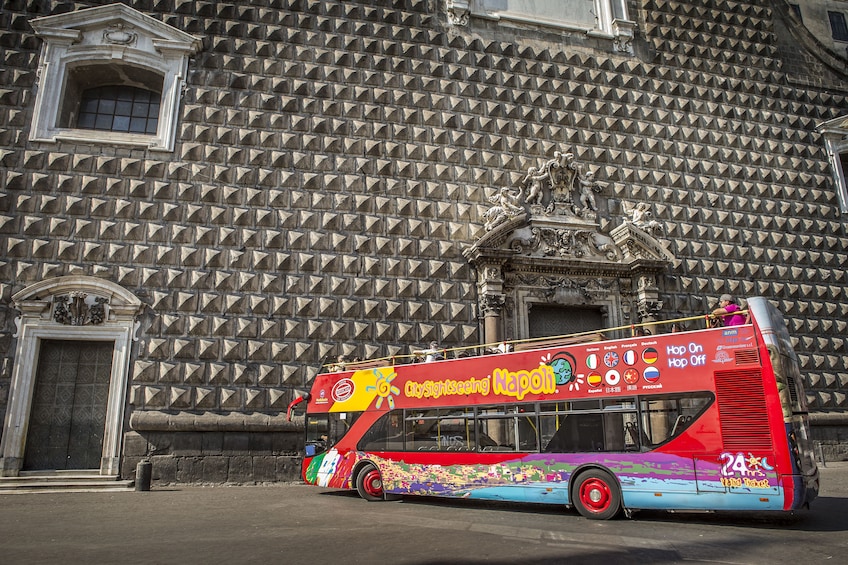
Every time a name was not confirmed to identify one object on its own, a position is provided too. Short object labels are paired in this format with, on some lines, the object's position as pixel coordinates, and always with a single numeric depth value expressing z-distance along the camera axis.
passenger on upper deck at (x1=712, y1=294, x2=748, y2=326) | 7.23
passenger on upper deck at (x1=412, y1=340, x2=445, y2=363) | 9.33
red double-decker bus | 6.67
